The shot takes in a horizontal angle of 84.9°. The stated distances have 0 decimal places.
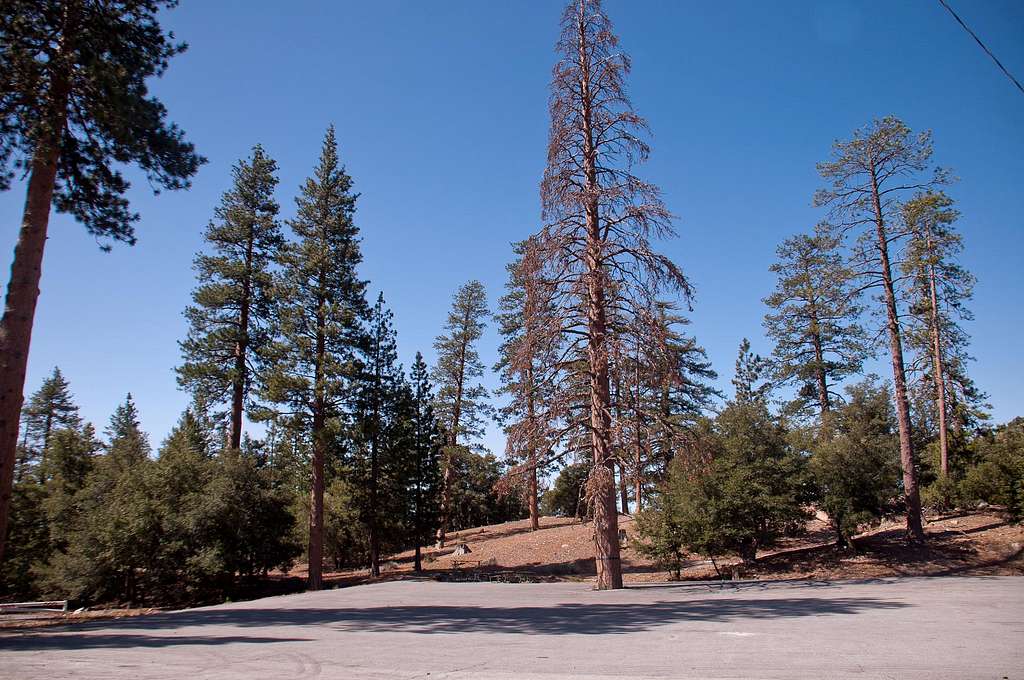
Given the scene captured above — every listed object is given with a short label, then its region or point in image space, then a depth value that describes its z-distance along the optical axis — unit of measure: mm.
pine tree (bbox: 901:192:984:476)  21766
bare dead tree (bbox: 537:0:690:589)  14211
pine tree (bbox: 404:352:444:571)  33344
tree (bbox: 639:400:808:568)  19328
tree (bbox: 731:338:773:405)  39188
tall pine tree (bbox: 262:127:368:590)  25812
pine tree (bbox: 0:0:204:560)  9758
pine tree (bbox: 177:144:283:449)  28812
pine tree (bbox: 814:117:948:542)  21422
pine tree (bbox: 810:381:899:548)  20453
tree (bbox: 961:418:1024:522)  20656
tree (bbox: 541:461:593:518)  59966
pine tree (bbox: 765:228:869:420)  36062
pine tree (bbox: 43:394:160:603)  22641
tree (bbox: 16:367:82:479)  61438
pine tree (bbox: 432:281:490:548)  43312
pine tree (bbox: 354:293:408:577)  31719
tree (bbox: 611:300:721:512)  13750
